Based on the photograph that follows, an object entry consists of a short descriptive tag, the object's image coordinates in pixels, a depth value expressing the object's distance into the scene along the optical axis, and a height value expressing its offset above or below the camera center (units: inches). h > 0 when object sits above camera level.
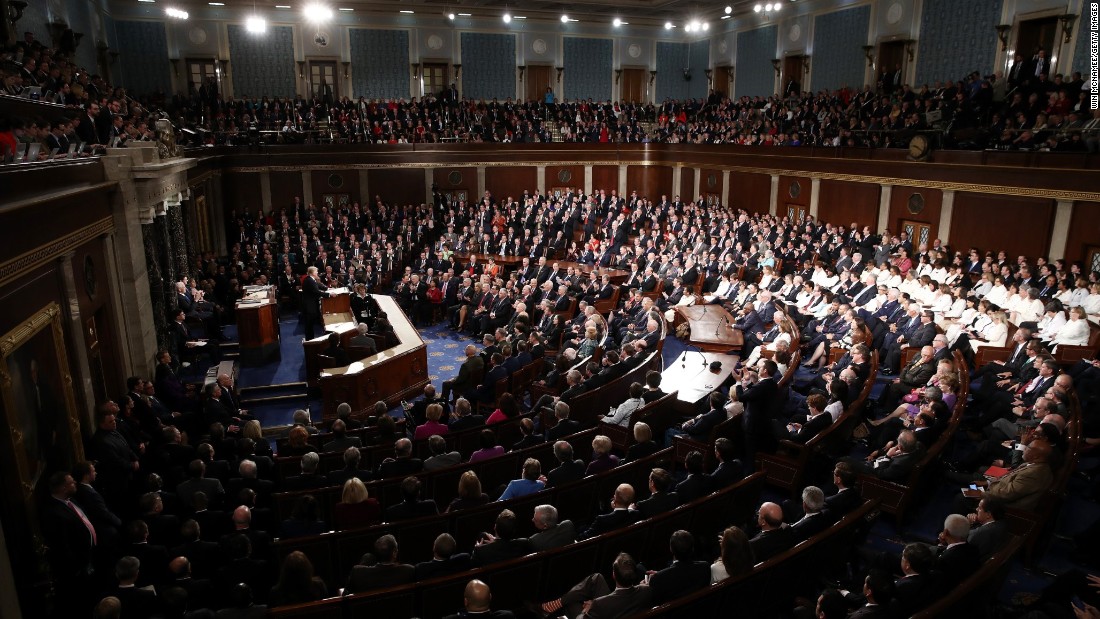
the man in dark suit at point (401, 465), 254.5 -116.1
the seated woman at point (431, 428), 291.0 -118.1
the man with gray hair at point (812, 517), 201.2 -106.5
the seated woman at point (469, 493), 217.8 -107.7
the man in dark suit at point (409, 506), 214.7 -111.6
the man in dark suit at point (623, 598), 166.1 -106.9
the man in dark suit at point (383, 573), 177.5 -108.4
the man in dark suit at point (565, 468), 241.9 -110.8
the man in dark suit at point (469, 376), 402.6 -131.4
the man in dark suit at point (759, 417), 284.8 -110.9
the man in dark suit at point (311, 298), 529.3 -116.4
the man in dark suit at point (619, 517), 212.1 -111.8
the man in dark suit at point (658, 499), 219.9 -111.7
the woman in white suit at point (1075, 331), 383.2 -99.3
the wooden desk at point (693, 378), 349.4 -126.8
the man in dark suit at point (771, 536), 192.5 -107.5
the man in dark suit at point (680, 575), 175.0 -107.1
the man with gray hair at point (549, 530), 196.7 -108.0
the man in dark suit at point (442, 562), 183.0 -109.3
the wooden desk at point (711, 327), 489.4 -131.4
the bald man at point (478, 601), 156.1 -101.8
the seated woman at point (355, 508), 217.3 -112.9
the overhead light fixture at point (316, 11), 714.8 +142.5
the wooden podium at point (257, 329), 469.4 -124.3
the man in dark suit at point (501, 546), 189.5 -108.4
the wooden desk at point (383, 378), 389.1 -135.1
